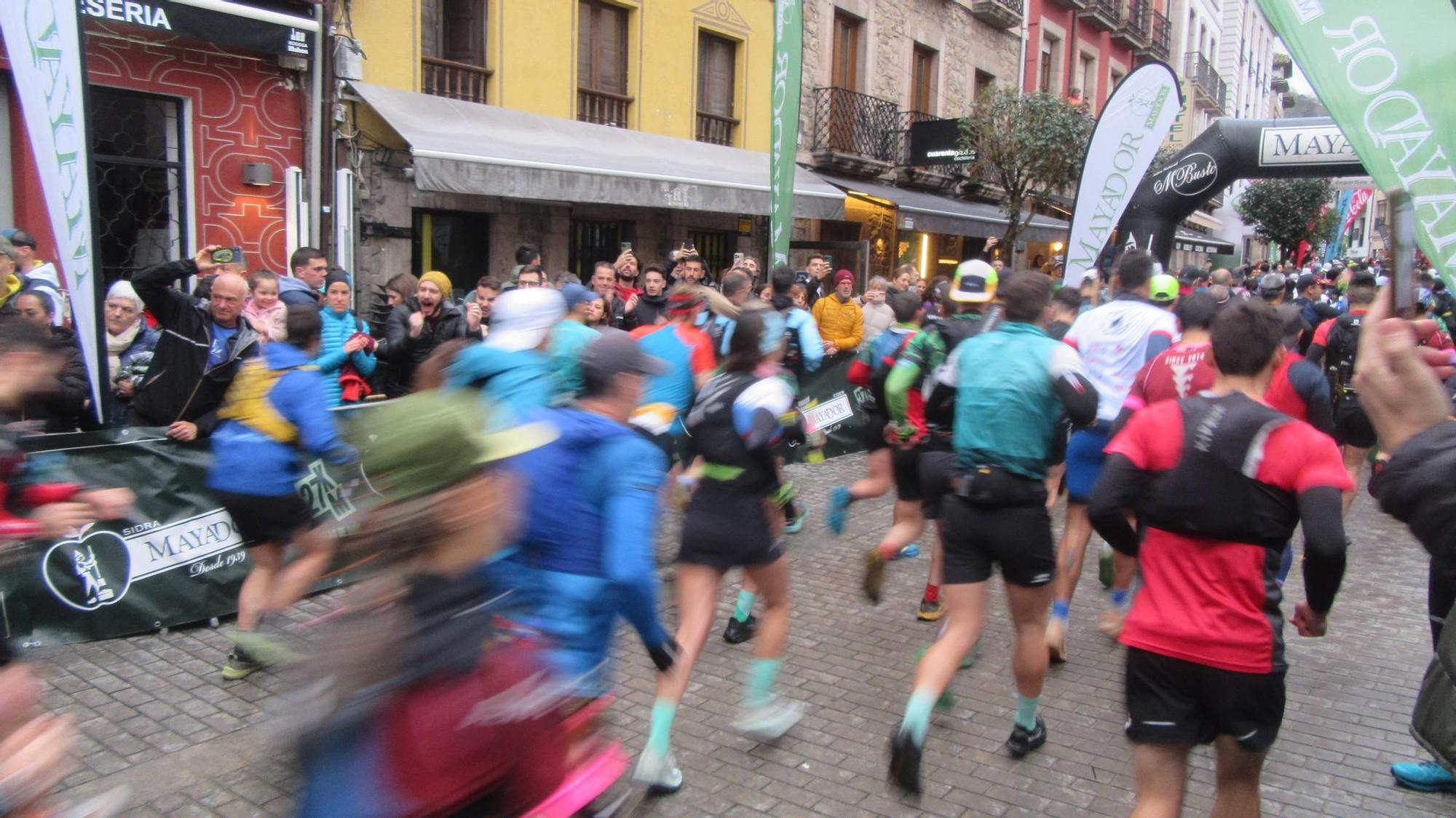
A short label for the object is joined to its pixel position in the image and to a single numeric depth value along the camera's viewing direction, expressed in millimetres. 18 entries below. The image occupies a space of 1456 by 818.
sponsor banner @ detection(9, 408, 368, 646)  4934
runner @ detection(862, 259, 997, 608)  4691
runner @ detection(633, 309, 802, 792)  4070
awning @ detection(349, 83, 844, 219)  10211
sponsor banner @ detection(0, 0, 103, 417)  5230
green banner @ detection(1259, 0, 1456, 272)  3572
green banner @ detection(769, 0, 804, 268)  9844
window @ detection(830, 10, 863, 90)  18406
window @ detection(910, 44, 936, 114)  20922
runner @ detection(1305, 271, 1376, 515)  7496
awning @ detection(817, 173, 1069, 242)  17297
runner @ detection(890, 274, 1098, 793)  3805
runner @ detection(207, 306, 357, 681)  4496
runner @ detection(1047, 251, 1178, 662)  5316
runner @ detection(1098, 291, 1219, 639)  4785
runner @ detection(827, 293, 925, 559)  5512
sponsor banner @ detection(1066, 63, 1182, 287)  9922
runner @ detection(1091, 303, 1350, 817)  2762
